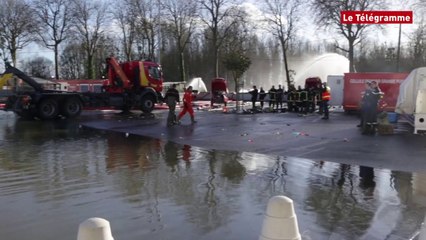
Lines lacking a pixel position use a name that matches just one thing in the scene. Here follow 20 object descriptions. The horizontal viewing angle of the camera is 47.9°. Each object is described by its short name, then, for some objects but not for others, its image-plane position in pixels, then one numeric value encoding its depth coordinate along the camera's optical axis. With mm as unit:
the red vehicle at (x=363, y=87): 24266
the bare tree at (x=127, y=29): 60312
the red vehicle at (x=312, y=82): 31456
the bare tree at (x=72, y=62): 69188
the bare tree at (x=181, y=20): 57656
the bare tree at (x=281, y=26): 59438
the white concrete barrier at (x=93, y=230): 3256
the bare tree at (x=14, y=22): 57656
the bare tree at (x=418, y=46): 54875
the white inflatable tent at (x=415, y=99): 13844
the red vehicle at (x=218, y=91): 33094
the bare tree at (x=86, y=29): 60781
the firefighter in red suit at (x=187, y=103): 19562
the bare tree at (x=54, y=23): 59125
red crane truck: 22547
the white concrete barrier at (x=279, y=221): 3895
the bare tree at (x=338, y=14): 48750
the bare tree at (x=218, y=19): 55125
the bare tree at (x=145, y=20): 59125
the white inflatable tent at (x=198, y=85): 52950
